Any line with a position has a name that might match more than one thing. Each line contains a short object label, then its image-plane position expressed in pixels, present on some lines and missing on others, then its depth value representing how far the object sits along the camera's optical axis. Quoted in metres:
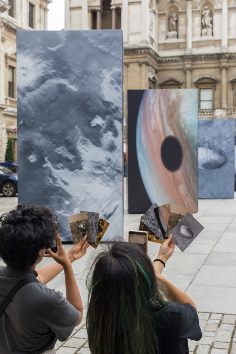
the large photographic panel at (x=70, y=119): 7.52
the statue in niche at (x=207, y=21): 41.22
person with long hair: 1.56
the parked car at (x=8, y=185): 18.31
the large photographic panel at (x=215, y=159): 16.52
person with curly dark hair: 1.82
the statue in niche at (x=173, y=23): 41.91
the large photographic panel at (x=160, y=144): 11.70
